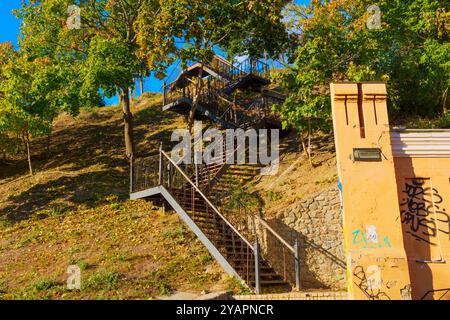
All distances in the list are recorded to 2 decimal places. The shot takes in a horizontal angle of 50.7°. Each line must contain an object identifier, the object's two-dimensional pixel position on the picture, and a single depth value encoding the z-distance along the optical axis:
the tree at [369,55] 19.61
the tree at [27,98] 21.38
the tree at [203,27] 19.98
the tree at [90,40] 21.58
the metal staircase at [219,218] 13.53
